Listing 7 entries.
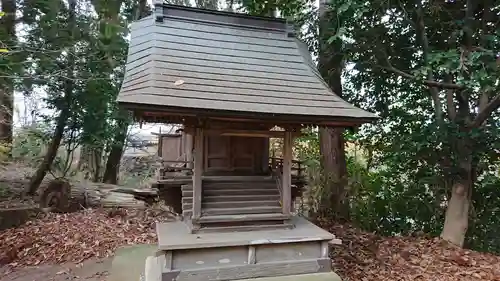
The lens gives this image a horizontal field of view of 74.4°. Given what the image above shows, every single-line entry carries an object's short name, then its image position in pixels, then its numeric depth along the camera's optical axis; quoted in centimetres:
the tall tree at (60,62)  629
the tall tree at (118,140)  887
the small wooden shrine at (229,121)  378
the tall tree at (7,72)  505
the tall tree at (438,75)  498
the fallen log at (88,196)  732
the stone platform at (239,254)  372
